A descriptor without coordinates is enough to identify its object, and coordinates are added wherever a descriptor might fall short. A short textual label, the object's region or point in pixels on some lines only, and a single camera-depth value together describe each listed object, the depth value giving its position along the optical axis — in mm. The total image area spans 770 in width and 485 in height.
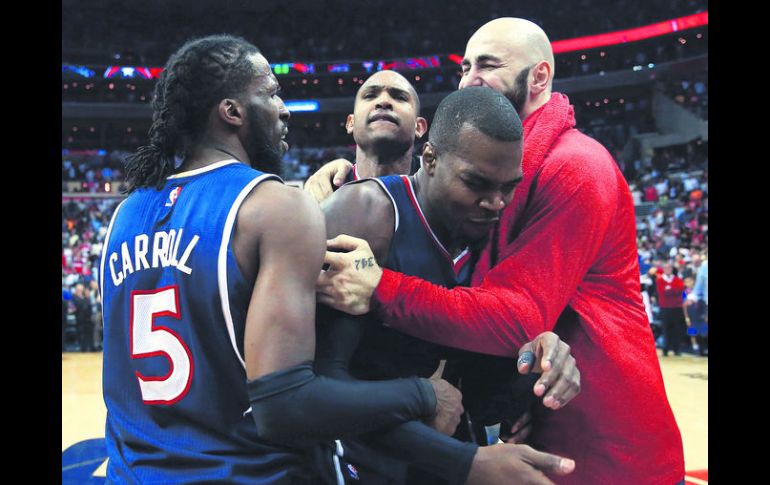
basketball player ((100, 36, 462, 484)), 1541
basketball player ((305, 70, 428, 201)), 3428
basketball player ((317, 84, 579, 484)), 1923
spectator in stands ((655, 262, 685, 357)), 10211
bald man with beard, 1915
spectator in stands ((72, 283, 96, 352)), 12125
